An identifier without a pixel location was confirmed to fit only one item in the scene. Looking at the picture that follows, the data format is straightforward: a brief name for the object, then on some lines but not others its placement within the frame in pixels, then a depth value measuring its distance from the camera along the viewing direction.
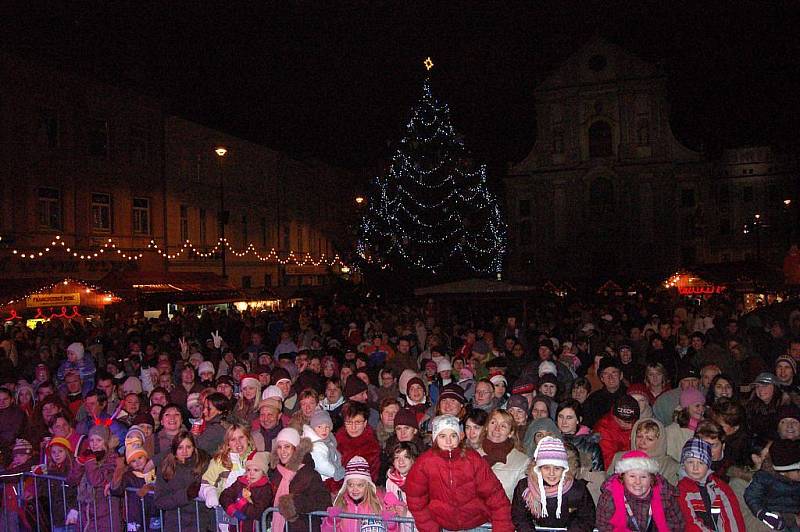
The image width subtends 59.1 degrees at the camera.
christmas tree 31.56
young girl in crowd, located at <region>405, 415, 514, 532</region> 5.18
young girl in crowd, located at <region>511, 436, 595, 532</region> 4.97
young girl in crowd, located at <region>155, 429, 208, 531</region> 6.41
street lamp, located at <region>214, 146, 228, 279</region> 29.12
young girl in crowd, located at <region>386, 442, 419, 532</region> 5.82
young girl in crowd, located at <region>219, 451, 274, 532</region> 5.75
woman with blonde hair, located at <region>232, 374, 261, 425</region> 8.89
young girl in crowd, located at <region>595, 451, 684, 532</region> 4.91
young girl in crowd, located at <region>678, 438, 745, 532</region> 5.27
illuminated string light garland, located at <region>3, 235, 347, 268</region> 26.20
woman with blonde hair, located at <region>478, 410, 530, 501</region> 6.07
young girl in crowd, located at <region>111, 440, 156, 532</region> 6.83
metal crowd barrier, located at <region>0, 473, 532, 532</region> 6.59
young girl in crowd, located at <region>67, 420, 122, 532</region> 6.98
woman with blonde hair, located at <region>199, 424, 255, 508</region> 6.27
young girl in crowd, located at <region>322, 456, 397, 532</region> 5.49
